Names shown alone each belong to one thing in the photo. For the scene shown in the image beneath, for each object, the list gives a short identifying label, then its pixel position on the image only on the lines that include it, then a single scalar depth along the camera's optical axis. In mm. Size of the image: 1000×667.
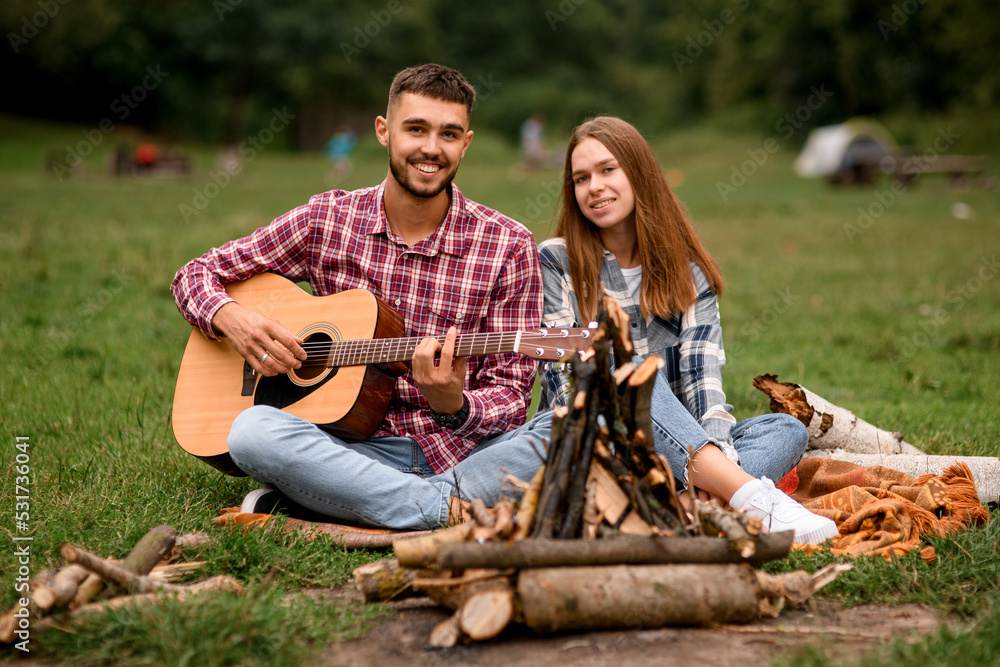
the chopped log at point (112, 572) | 2365
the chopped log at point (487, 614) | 2309
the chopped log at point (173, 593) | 2398
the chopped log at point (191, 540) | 2949
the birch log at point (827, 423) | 3971
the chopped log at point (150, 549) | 2641
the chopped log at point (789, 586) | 2525
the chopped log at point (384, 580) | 2605
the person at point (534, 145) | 28955
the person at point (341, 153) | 26422
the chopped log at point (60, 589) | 2344
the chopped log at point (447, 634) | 2357
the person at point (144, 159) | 22875
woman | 3529
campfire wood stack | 2314
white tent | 27203
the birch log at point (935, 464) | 3422
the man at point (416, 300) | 3205
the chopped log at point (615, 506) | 2512
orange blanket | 3062
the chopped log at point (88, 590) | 2422
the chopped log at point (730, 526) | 2389
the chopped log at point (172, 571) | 2711
